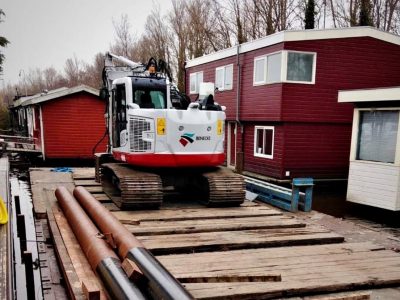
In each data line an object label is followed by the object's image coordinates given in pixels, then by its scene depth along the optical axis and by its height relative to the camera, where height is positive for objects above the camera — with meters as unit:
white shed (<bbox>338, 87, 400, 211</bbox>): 9.66 -1.11
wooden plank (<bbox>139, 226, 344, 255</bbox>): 4.84 -1.83
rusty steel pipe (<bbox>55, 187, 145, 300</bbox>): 3.24 -1.57
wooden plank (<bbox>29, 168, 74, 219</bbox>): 6.83 -1.86
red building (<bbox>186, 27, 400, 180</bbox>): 13.64 +0.66
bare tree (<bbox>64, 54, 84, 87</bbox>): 74.31 +7.15
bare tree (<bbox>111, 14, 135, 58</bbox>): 43.78 +7.37
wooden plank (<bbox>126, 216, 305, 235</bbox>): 5.48 -1.83
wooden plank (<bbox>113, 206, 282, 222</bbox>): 6.20 -1.85
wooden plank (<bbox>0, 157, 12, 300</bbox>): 3.60 -1.74
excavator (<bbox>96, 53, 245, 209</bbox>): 6.86 -0.75
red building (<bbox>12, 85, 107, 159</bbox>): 18.14 -0.84
